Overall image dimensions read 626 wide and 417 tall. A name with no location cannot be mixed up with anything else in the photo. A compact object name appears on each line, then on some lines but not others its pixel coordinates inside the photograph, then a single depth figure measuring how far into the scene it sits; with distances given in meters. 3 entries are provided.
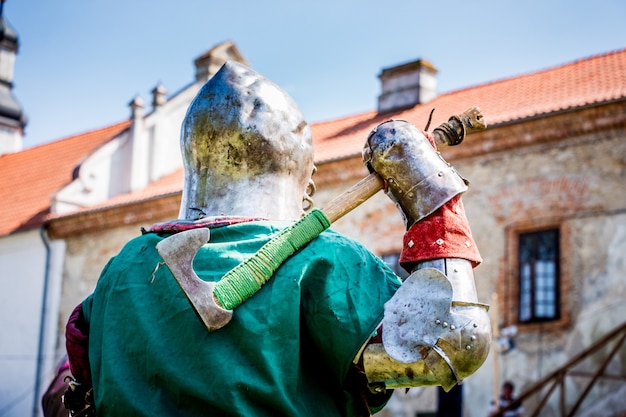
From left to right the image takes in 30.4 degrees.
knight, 2.65
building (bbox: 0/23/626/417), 13.67
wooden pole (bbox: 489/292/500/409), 13.59
